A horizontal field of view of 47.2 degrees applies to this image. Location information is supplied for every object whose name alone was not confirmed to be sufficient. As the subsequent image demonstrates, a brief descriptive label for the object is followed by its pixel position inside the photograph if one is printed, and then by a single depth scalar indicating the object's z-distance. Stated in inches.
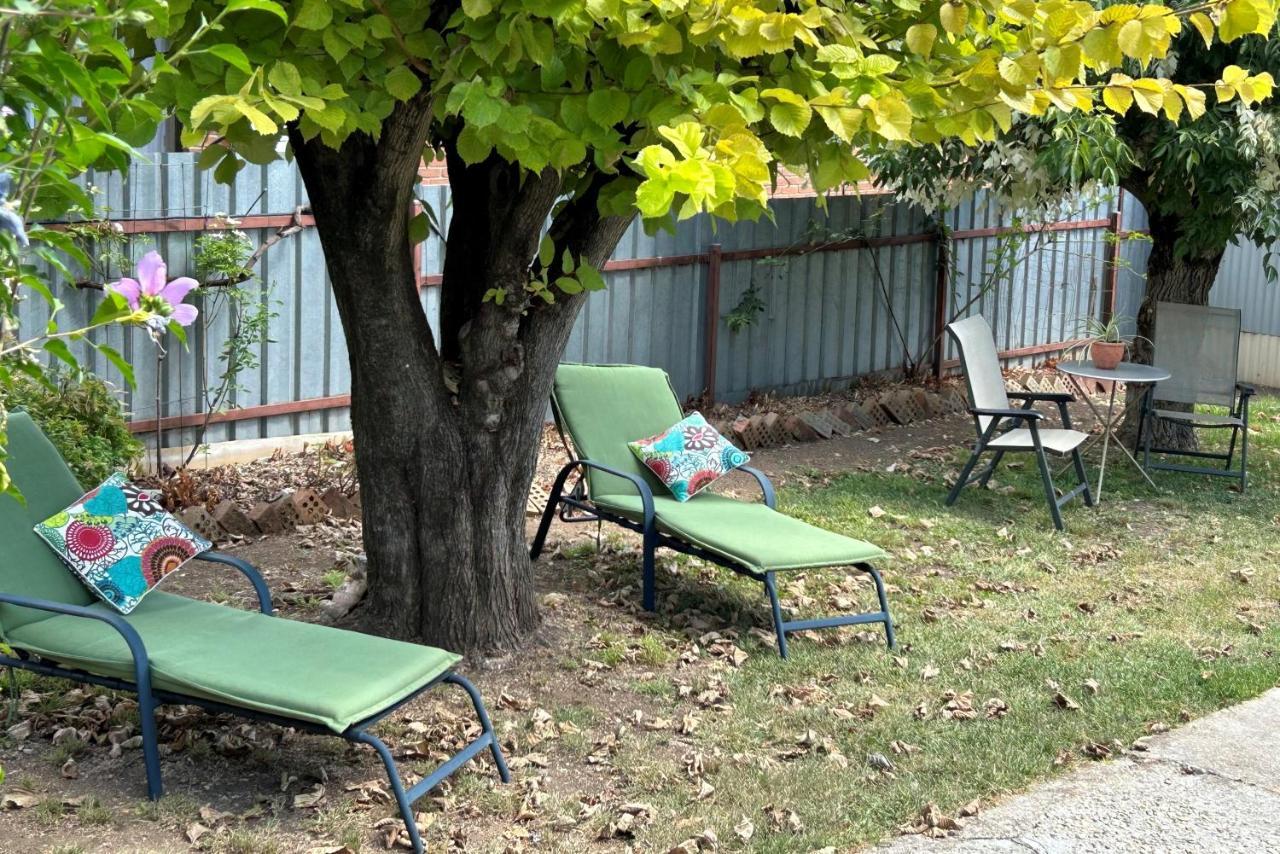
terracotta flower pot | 367.2
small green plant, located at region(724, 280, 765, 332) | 414.3
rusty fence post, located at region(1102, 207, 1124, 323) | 543.5
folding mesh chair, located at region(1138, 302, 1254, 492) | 369.7
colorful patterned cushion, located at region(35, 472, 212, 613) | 195.3
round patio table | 360.2
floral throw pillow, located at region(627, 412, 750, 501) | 271.6
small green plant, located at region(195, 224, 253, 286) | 304.3
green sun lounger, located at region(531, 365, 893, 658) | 237.8
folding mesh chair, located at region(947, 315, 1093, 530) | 329.1
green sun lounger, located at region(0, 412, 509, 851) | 165.9
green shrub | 258.4
